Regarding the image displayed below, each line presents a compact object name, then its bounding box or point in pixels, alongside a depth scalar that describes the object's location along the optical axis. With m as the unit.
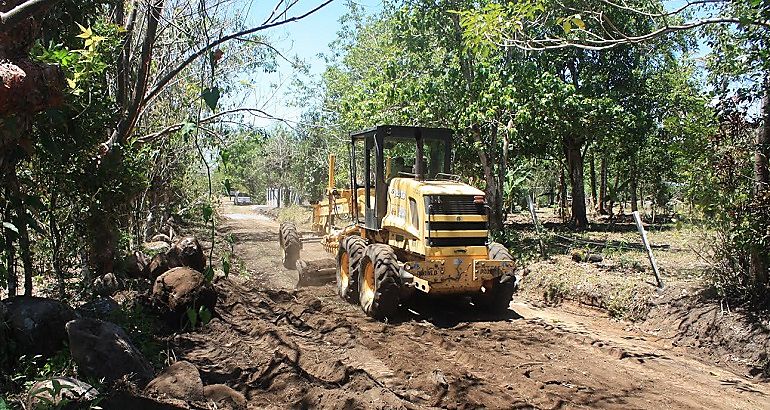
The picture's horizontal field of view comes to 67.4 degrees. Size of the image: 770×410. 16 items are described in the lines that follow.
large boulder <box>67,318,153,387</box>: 5.25
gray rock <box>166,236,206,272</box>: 9.50
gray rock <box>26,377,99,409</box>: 4.26
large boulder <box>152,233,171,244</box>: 13.27
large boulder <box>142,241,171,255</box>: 10.53
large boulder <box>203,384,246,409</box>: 5.00
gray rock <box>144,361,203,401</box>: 4.95
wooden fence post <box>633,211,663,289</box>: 9.29
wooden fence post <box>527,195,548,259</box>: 13.64
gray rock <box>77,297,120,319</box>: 6.83
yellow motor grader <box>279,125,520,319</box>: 8.45
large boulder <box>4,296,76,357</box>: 5.66
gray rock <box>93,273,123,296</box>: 7.89
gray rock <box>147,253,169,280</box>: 9.21
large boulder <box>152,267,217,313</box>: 7.82
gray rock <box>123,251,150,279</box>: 8.93
